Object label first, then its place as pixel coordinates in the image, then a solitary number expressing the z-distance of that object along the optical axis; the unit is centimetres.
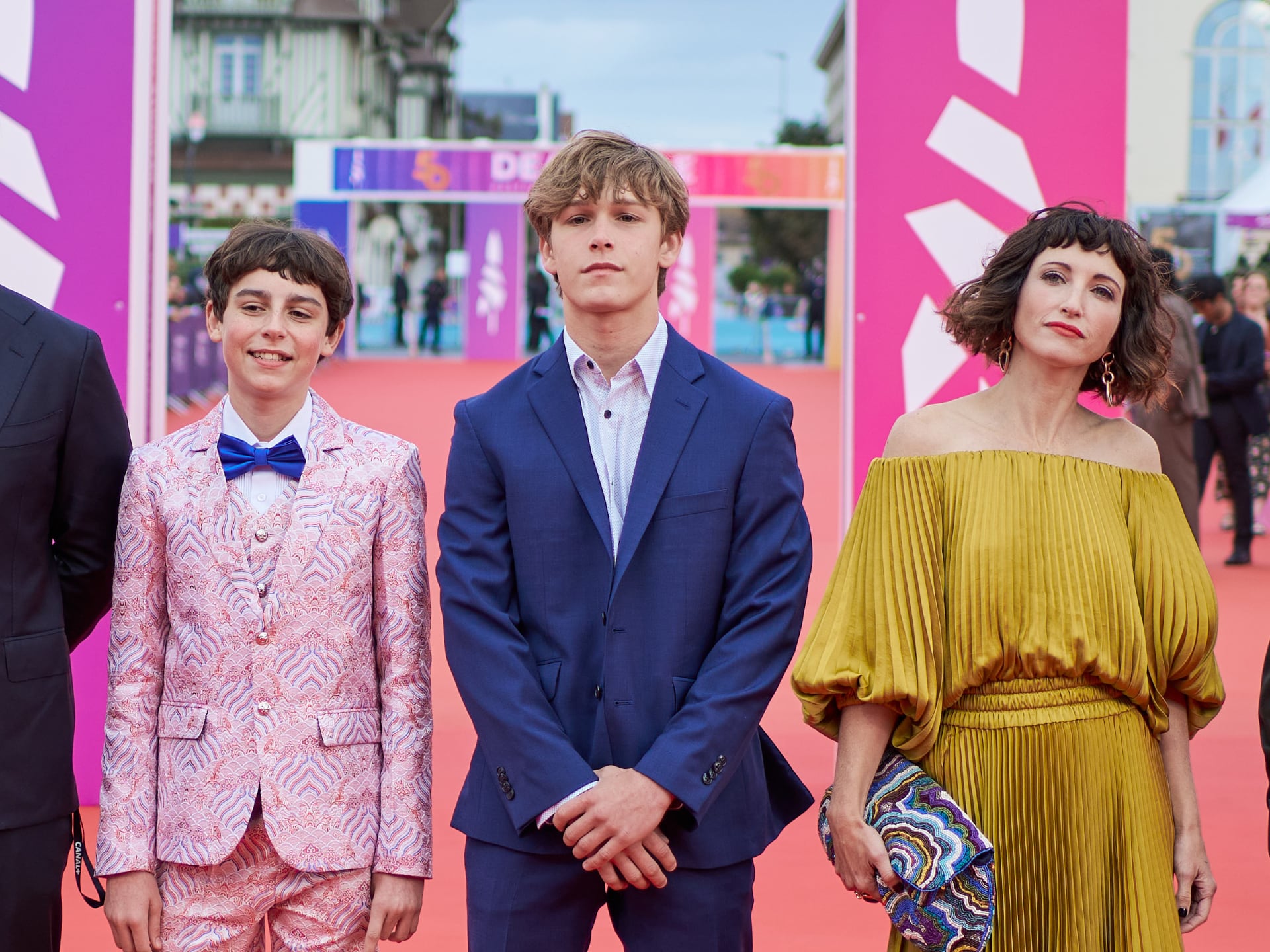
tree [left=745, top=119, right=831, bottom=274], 5050
